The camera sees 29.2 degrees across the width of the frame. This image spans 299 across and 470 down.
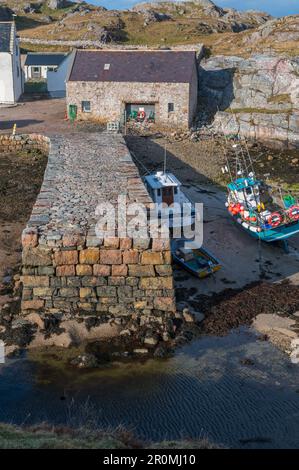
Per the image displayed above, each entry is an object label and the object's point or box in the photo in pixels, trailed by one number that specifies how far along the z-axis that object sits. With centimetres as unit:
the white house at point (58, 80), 4206
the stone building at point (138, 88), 3147
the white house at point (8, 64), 3725
